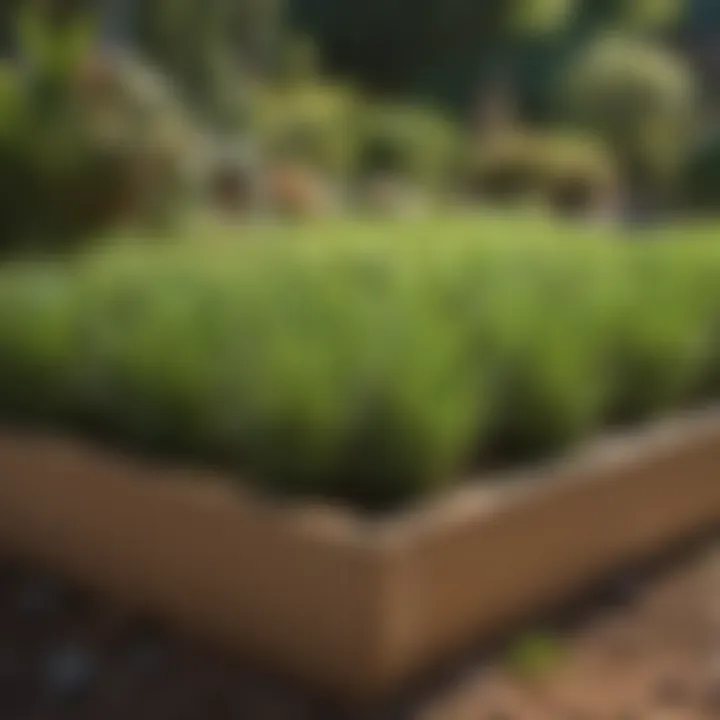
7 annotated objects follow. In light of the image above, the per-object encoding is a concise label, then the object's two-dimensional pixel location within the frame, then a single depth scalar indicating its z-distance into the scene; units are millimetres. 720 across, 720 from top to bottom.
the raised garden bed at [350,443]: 3223
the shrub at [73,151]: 5887
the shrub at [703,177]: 9875
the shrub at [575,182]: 9312
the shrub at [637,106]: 10445
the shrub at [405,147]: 9344
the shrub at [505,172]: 9312
